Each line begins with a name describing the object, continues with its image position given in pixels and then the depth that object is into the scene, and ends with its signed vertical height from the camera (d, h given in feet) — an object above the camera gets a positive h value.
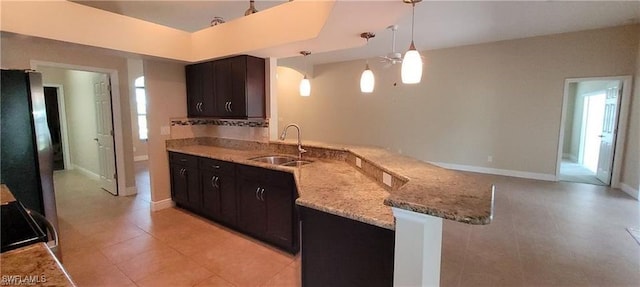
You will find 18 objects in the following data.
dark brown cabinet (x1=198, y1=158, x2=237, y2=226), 10.32 -2.90
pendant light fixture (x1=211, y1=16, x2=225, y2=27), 11.98 +4.04
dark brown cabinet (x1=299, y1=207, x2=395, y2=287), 4.54 -2.43
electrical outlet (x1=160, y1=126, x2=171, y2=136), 12.63 -0.72
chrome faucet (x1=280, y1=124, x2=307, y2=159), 10.48 -1.32
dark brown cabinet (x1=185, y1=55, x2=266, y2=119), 11.00 +1.14
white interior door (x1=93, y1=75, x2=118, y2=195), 14.75 -1.11
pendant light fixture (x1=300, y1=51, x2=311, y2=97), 9.88 +0.99
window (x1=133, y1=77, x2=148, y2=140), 25.58 +0.30
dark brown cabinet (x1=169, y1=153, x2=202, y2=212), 11.76 -2.92
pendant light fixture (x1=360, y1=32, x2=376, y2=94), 7.87 +1.00
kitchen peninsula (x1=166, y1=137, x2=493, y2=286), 3.79 -1.61
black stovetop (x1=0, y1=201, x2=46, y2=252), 2.94 -1.33
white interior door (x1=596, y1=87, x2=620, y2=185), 16.57 -1.17
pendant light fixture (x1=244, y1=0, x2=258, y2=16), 10.81 +4.16
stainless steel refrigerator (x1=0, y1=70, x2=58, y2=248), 6.86 -0.66
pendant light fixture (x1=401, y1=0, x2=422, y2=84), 5.68 +1.04
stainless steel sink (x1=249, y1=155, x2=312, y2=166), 10.36 -1.69
